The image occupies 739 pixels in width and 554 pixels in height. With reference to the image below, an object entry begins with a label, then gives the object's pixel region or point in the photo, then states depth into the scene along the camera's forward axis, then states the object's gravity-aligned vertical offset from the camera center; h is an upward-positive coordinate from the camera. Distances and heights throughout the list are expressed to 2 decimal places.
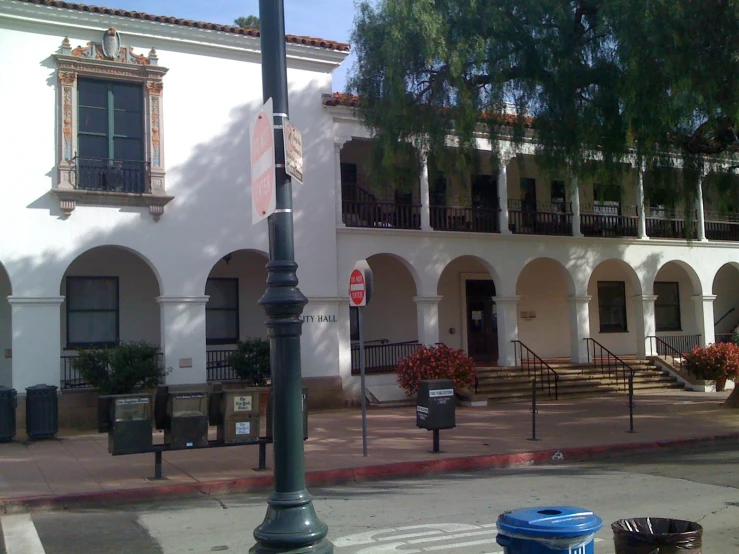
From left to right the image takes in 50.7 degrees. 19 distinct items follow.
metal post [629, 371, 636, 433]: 14.93 -1.25
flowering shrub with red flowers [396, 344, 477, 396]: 18.72 -0.53
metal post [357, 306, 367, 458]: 12.12 -0.72
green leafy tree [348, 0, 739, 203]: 13.82 +5.24
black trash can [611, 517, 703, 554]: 4.02 -1.04
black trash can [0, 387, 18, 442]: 14.32 -0.98
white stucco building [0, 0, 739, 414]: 16.55 +3.25
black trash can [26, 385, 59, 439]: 14.76 -1.00
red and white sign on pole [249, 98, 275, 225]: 5.23 +1.29
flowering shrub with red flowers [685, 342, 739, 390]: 22.75 -0.76
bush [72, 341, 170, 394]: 16.38 -0.21
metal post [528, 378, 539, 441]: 14.12 -1.55
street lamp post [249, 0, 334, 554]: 4.75 +0.00
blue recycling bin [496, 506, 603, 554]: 3.79 -0.93
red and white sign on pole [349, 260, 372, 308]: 11.98 +0.99
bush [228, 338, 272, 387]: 17.95 -0.22
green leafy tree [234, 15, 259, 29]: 36.62 +15.91
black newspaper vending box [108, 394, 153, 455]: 10.34 -0.90
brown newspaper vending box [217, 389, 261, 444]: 11.04 -0.91
